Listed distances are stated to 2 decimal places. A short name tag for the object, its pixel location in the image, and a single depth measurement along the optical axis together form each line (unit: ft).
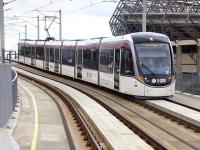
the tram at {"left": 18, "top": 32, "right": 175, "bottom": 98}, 84.53
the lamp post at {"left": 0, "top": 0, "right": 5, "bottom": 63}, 73.07
